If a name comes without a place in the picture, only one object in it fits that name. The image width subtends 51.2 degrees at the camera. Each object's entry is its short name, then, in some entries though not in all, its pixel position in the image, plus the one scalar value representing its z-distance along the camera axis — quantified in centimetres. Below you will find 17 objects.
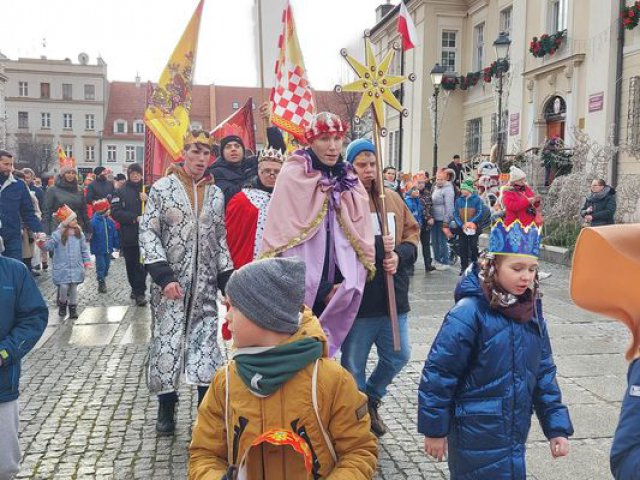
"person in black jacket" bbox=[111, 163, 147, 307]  937
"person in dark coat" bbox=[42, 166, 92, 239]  1151
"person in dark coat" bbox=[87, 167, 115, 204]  1323
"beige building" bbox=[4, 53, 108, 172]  7525
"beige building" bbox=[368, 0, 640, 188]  1761
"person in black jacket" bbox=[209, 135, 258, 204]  578
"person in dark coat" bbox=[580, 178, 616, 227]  1188
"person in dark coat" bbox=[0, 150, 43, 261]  821
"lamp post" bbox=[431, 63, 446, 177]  1908
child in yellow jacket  211
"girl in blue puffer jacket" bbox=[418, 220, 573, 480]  271
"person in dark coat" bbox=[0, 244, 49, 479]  324
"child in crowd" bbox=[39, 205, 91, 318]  849
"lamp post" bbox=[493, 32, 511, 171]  1684
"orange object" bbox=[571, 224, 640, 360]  134
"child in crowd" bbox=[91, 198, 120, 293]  1059
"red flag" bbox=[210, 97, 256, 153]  878
